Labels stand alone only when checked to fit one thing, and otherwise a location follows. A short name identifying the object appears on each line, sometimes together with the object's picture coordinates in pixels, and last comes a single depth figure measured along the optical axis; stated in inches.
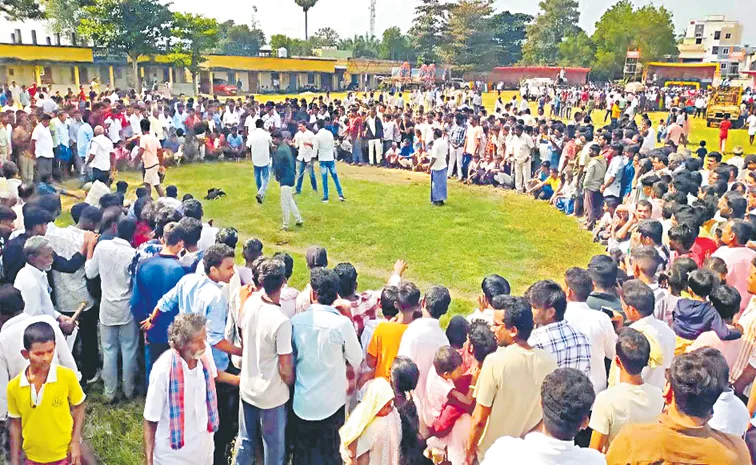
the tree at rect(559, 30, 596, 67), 2790.4
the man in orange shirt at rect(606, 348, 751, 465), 97.8
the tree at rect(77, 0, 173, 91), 1425.9
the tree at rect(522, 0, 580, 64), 3181.6
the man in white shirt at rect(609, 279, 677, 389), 144.1
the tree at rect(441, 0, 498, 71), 2529.5
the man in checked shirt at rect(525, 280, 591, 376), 136.3
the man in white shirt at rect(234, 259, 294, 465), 142.3
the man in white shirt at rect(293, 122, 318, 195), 516.1
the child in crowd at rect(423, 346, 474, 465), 137.9
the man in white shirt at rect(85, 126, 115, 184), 431.5
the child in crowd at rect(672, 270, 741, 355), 155.7
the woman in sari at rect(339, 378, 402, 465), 122.1
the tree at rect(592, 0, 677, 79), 2672.2
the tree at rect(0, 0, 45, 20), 991.6
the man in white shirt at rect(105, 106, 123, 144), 550.9
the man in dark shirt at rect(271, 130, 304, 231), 392.2
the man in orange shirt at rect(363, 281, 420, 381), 150.9
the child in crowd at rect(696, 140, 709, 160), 463.3
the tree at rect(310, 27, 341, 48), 3903.3
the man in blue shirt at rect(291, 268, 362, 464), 143.9
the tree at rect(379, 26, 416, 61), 3376.0
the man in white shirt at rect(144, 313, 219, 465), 127.3
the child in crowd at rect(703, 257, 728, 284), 191.8
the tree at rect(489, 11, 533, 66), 3169.3
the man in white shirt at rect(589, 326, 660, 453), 117.3
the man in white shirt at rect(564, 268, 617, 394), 146.6
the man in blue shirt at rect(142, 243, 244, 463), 155.9
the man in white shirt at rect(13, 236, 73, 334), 166.1
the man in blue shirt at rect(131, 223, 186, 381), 174.6
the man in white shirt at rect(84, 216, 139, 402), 192.2
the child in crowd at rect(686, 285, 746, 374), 153.4
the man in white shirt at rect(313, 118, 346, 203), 483.8
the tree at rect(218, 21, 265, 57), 3506.4
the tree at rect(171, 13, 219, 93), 1578.5
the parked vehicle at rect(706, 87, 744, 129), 1058.1
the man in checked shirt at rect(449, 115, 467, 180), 593.3
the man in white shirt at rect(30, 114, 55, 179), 452.1
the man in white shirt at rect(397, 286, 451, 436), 145.0
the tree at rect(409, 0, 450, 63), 2704.2
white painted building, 3695.9
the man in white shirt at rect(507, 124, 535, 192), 534.6
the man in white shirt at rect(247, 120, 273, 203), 454.3
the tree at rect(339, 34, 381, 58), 3481.8
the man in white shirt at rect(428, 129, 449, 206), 466.0
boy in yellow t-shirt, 131.6
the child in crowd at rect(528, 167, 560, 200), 513.8
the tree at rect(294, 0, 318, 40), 3149.6
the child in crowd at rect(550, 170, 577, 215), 467.2
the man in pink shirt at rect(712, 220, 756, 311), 212.2
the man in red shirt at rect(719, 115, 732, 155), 758.5
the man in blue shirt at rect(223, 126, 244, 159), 680.4
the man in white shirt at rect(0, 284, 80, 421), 142.1
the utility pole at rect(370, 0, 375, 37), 4108.5
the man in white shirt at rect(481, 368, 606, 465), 93.0
